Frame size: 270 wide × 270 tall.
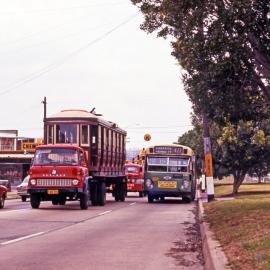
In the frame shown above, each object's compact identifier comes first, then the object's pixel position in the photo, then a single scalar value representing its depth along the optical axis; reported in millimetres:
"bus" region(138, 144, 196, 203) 31453
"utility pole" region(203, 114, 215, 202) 29456
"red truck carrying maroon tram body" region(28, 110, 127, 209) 23562
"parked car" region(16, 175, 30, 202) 35750
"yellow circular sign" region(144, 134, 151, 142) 48494
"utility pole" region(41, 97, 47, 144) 61800
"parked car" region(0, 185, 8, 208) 24934
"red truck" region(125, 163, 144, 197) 42656
